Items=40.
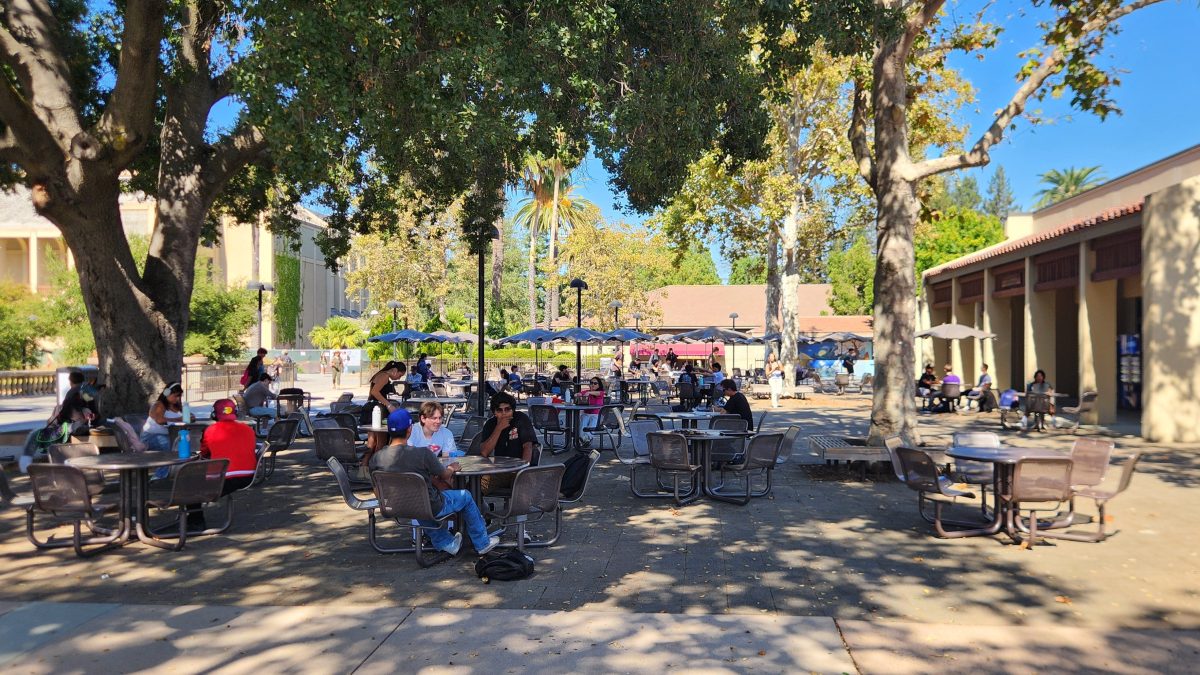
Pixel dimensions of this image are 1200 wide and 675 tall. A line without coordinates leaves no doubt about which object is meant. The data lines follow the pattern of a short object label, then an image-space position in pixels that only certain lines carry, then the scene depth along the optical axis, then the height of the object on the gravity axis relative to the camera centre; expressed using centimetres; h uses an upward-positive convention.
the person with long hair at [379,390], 1295 -42
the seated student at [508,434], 877 -72
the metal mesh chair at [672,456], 977 -106
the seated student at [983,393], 2325 -92
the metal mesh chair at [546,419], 1498 -99
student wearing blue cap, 718 -106
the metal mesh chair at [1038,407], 1816 -102
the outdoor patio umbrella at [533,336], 2514 +68
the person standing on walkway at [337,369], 3588 -30
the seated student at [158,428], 1016 -74
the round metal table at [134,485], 775 -109
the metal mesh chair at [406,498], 679 -105
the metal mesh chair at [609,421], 1469 -102
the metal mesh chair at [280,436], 1184 -97
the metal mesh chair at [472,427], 1353 -101
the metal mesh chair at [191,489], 750 -108
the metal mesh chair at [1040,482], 781 -109
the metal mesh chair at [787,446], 1048 -103
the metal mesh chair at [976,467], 901 -115
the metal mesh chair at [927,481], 822 -116
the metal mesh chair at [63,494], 726 -106
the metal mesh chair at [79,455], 836 -88
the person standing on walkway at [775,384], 2636 -74
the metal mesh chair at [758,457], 988 -109
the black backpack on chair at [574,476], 834 -107
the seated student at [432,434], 822 -67
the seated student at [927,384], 2441 -72
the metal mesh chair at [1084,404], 1816 -97
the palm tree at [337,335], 5597 +171
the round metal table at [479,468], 748 -91
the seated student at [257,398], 1525 -62
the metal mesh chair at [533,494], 716 -109
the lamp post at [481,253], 1759 +226
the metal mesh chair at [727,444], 1086 -105
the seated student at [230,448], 836 -80
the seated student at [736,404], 1193 -60
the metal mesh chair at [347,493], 724 -109
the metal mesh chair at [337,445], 1095 -102
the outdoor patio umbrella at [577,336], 2423 +67
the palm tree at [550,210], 5041 +961
